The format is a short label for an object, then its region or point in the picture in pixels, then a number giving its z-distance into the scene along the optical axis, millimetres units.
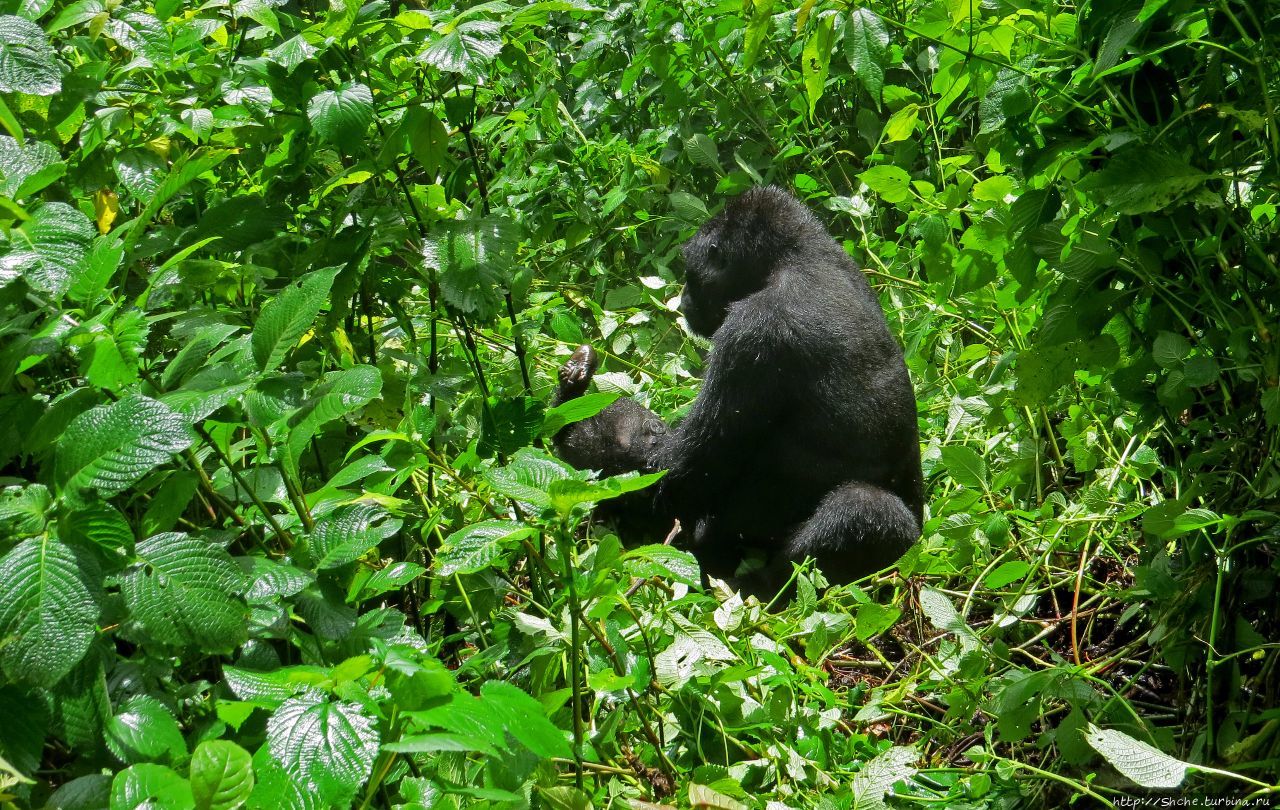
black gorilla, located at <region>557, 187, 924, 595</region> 10949
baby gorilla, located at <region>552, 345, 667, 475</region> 11187
